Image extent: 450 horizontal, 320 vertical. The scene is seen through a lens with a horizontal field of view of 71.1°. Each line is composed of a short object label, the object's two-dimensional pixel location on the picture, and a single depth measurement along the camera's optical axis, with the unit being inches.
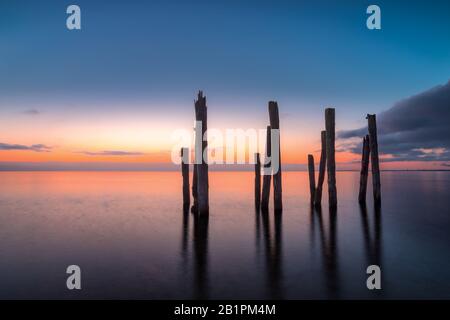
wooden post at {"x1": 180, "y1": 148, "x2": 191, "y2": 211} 589.9
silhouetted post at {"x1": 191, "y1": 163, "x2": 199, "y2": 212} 535.3
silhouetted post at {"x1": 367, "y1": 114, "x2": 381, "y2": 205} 546.0
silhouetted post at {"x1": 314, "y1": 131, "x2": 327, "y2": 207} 556.4
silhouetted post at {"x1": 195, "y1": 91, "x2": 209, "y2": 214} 433.1
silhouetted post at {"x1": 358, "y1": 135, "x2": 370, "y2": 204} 576.1
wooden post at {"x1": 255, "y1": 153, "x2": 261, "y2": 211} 579.5
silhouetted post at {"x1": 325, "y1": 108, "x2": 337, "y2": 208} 506.0
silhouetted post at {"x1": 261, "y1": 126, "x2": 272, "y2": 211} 485.7
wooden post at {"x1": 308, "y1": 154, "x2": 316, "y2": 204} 600.3
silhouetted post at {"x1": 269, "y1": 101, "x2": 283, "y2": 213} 473.7
